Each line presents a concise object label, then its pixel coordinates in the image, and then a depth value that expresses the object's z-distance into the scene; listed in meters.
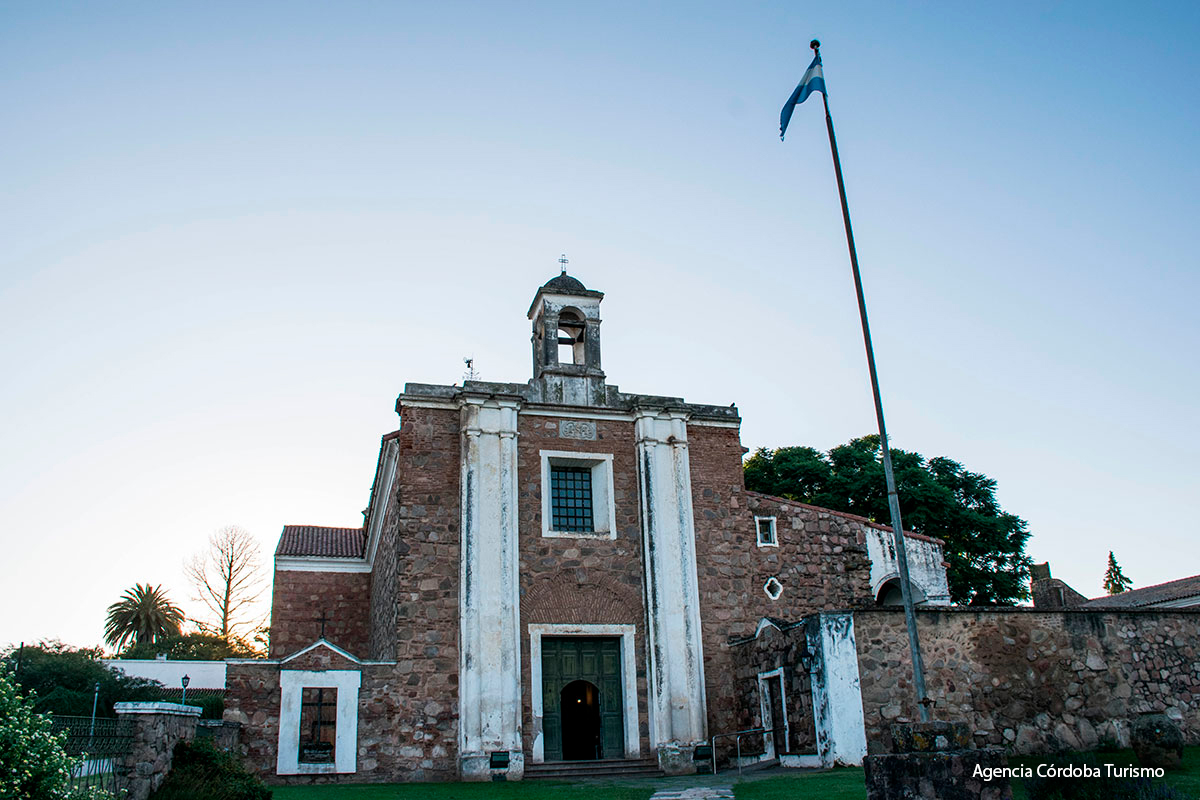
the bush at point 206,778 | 10.75
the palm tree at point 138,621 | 47.25
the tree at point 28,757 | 8.41
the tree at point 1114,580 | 58.19
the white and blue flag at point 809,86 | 14.94
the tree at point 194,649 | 42.59
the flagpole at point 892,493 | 12.02
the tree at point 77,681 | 29.94
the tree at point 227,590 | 45.00
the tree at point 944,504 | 32.56
